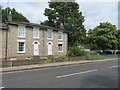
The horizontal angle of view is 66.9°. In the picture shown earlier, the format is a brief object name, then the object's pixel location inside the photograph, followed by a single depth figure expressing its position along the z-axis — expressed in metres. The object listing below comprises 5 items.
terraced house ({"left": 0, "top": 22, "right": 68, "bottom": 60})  13.34
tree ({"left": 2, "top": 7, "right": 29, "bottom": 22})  29.08
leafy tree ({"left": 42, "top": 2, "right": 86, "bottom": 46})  22.27
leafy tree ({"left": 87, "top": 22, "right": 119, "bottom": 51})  24.86
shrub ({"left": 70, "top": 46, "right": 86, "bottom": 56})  15.49
